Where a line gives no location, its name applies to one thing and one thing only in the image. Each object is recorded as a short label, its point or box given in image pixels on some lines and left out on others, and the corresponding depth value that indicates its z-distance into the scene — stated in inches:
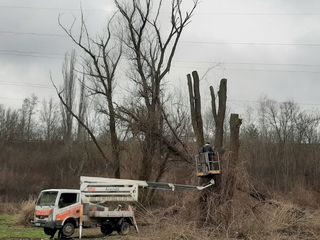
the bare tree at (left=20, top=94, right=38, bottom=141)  2696.9
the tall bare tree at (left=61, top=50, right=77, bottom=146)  2411.4
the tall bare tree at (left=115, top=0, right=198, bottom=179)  1242.6
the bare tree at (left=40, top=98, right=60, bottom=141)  2658.5
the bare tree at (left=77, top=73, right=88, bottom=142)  2305.5
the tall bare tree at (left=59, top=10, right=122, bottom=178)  1510.8
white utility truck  902.4
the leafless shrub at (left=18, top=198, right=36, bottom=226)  1276.6
